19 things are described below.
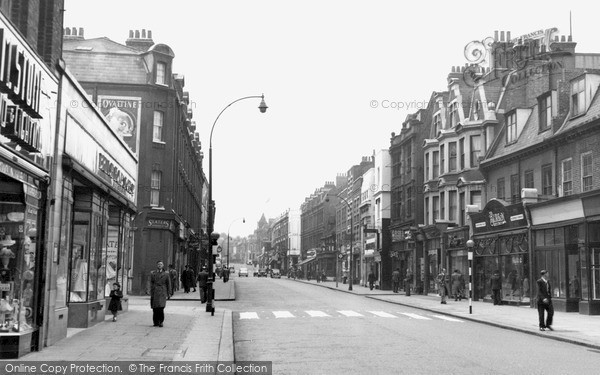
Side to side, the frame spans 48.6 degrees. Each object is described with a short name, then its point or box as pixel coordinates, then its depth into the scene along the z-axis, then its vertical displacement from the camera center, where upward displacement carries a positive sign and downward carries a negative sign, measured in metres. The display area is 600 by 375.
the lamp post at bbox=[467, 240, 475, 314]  26.04 -0.23
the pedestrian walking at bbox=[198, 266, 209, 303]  31.58 -1.23
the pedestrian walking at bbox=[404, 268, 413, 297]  43.20 -1.47
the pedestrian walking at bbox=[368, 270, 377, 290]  54.64 -1.68
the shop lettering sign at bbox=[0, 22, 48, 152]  10.23 +2.64
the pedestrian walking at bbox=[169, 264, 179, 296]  33.22 -0.97
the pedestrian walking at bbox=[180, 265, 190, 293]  40.73 -1.41
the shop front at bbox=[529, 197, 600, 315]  26.28 +0.62
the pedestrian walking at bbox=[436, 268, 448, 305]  33.41 -1.47
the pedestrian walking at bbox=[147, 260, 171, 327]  18.17 -1.03
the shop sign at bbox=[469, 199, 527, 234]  32.34 +2.30
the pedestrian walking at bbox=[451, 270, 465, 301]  38.66 -1.30
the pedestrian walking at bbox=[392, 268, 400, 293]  48.78 -1.46
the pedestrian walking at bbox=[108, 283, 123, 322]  19.94 -1.33
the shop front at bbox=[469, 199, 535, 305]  32.38 +0.56
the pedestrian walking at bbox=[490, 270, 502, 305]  33.75 -1.33
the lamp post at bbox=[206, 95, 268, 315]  23.77 +1.80
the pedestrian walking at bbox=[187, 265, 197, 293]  41.59 -1.42
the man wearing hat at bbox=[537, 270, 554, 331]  19.06 -1.11
